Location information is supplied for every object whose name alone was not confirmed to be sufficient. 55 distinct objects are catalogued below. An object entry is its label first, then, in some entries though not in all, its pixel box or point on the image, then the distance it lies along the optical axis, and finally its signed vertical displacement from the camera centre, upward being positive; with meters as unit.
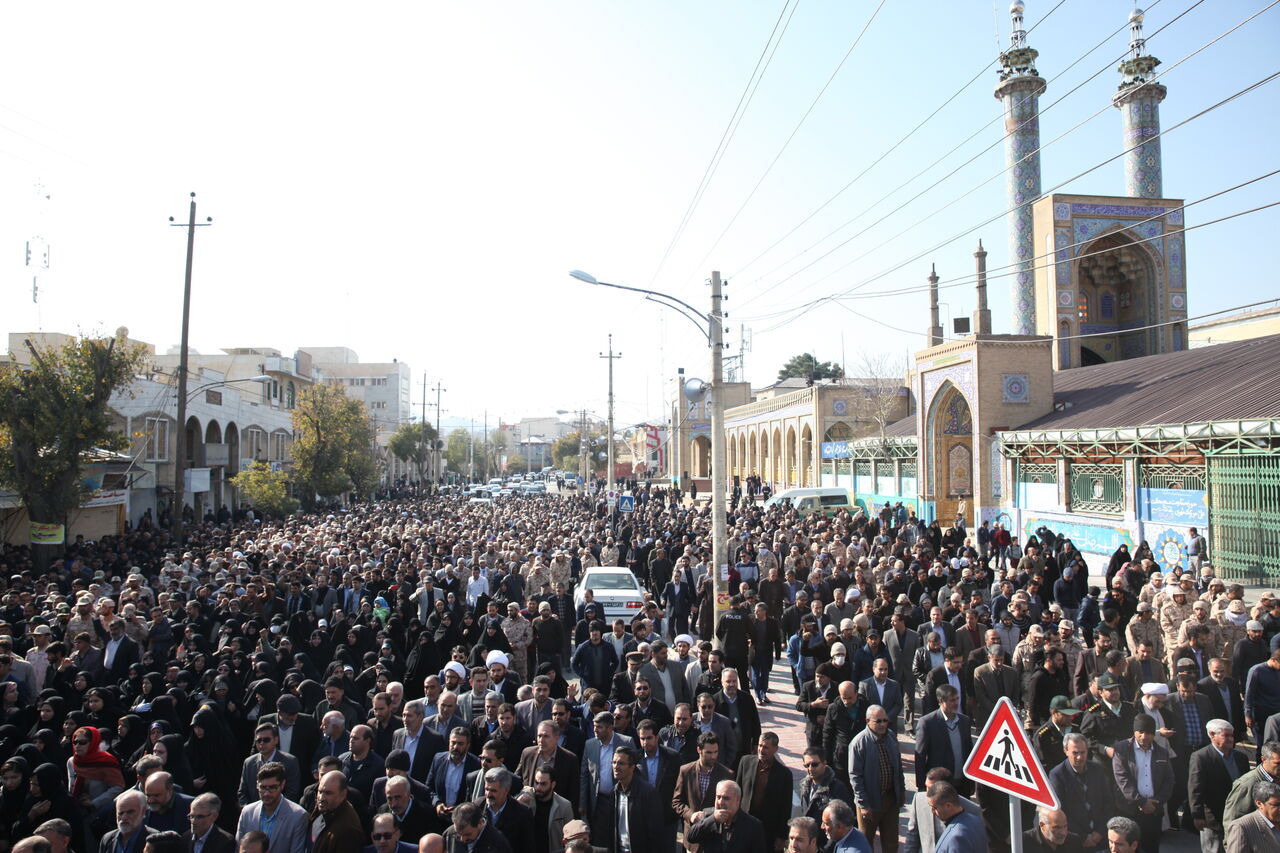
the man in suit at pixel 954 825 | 4.78 -1.91
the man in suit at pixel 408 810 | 5.32 -2.08
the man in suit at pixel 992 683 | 8.02 -1.87
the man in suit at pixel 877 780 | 6.12 -2.11
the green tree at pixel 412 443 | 67.69 +2.69
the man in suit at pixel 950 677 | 7.93 -1.81
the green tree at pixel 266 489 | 31.09 -0.40
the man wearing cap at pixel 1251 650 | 8.19 -1.61
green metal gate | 15.09 -0.65
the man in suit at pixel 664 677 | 7.98 -1.83
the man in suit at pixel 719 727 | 6.70 -1.93
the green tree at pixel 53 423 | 19.70 +1.24
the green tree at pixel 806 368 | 78.44 +9.95
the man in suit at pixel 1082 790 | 5.75 -2.05
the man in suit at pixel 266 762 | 6.20 -2.04
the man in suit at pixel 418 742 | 6.57 -2.00
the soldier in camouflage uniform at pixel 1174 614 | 9.29 -1.44
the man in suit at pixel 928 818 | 5.06 -2.09
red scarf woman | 6.30 -2.09
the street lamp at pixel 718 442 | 12.58 +0.55
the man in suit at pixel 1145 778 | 6.03 -2.09
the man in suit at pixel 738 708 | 7.30 -1.94
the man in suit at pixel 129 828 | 5.11 -2.05
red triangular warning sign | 4.55 -1.53
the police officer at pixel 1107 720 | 6.48 -1.87
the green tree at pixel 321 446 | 37.50 +1.36
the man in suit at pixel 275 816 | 5.34 -2.08
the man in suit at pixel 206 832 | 5.12 -2.08
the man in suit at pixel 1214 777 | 5.92 -2.03
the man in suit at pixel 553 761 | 6.02 -1.97
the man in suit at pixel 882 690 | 7.36 -1.80
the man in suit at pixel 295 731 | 6.86 -1.99
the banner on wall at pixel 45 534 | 18.50 -1.19
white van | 31.08 -0.77
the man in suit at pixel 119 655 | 9.38 -1.95
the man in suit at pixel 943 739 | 6.50 -1.94
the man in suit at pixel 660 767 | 6.20 -2.07
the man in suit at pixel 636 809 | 5.59 -2.12
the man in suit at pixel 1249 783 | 5.18 -1.82
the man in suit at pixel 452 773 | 6.12 -2.07
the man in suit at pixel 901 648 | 9.23 -1.79
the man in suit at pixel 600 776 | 5.99 -2.08
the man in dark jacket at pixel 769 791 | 5.80 -2.07
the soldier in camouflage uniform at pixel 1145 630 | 8.99 -1.58
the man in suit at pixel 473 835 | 4.87 -2.01
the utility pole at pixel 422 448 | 69.00 +2.41
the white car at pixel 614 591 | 13.68 -1.82
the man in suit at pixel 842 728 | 6.81 -1.95
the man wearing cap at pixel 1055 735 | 6.60 -1.95
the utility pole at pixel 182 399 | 21.56 +1.94
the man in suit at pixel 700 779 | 5.85 -2.02
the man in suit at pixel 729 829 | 4.95 -1.99
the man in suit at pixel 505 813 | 5.36 -2.05
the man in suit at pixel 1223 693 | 7.30 -1.85
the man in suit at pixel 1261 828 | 4.81 -1.92
